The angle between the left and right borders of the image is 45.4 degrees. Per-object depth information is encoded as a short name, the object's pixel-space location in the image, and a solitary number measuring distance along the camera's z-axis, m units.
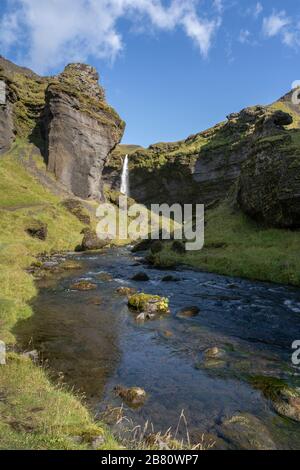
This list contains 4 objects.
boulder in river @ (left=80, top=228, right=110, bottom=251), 57.44
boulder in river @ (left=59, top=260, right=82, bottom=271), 39.06
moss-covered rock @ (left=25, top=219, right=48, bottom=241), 54.66
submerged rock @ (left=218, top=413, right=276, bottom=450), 9.83
